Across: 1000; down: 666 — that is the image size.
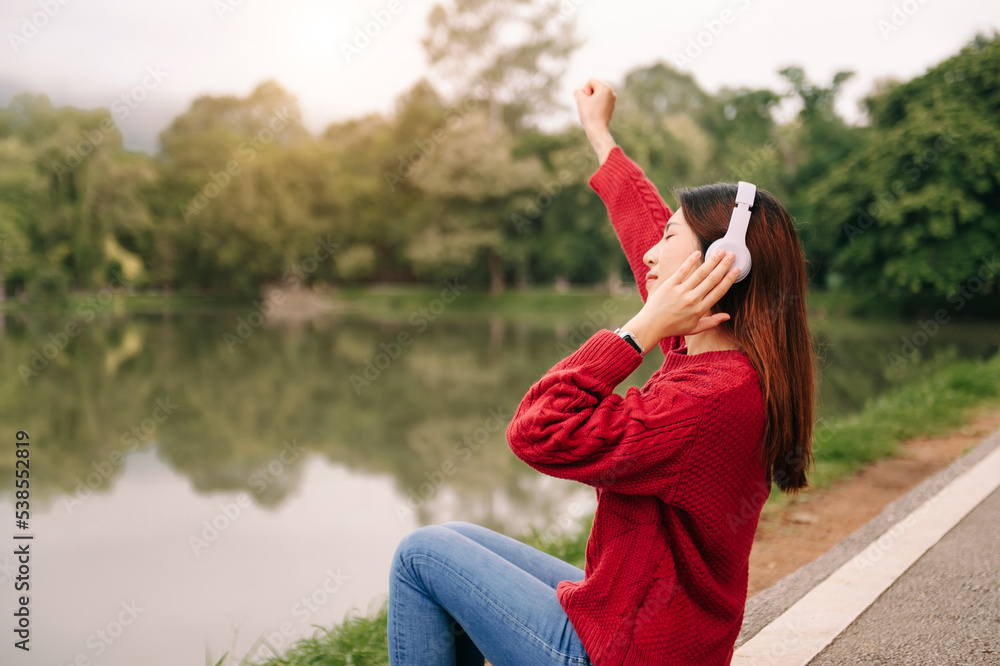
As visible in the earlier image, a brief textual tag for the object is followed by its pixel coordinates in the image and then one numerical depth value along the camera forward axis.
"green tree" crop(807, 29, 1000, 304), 15.76
